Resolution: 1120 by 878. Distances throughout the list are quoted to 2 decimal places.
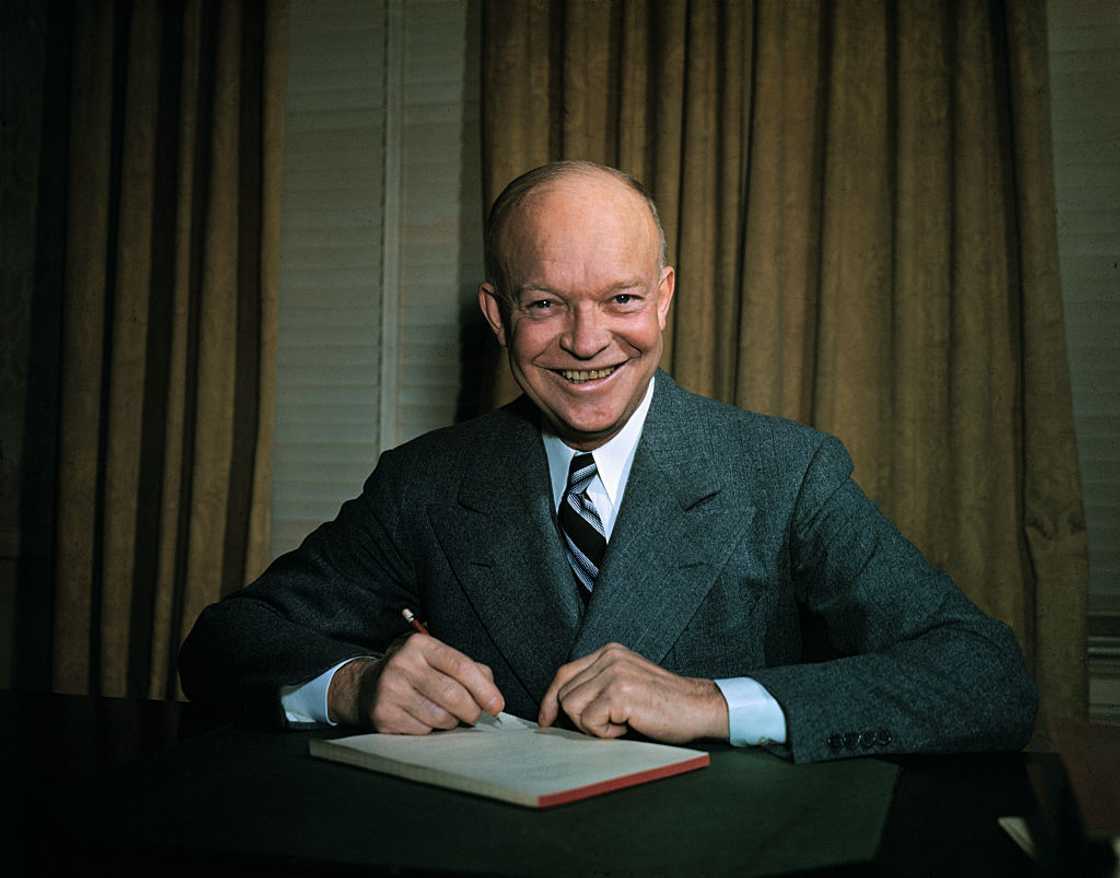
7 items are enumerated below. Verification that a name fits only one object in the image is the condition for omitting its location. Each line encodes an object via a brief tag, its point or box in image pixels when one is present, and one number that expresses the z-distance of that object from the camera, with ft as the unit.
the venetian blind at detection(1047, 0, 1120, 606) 9.41
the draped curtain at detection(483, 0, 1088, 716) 8.93
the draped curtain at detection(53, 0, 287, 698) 10.80
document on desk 3.66
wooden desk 3.17
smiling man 5.55
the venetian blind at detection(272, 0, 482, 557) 10.98
